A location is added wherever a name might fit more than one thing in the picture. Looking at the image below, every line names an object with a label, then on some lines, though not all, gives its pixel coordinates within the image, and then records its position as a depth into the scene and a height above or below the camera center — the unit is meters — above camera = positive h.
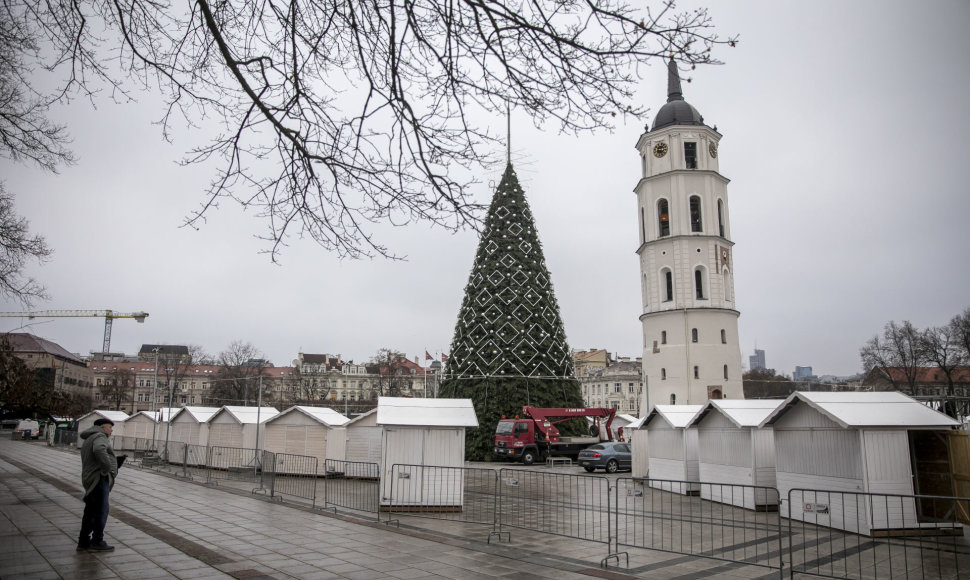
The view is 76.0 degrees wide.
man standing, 8.07 -1.21
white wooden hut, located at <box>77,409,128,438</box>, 38.34 -1.98
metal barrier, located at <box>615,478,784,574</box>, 9.94 -2.65
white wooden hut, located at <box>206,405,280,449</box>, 26.14 -1.55
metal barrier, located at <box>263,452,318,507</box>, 17.50 -2.92
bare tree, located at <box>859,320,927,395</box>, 55.19 +3.69
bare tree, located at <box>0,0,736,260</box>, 5.32 +2.88
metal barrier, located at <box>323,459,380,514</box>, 14.94 -2.85
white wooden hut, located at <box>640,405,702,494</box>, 18.67 -1.65
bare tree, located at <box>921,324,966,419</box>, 52.06 +3.69
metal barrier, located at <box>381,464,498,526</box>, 13.76 -2.26
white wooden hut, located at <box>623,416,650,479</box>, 22.55 -2.18
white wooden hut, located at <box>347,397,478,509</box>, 13.83 -1.34
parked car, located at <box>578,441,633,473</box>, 26.69 -2.79
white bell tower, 43.53 +9.01
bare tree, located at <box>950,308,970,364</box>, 50.31 +5.00
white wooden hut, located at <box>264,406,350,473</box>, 24.59 -1.73
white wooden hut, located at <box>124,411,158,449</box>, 35.04 -2.25
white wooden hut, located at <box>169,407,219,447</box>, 28.67 -1.68
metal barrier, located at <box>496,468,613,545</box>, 11.56 -2.65
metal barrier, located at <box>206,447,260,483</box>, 23.72 -2.95
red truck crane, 30.48 -2.32
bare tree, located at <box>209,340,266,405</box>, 72.94 +1.70
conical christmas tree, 34.31 +3.23
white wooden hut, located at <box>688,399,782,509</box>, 15.66 -1.46
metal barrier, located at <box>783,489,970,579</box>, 8.99 -2.50
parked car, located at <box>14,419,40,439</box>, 50.72 -3.32
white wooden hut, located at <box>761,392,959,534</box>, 11.85 -1.18
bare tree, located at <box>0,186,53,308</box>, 13.73 +3.25
